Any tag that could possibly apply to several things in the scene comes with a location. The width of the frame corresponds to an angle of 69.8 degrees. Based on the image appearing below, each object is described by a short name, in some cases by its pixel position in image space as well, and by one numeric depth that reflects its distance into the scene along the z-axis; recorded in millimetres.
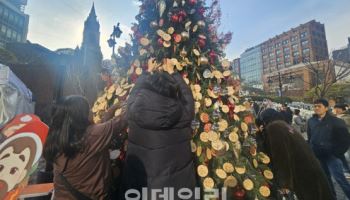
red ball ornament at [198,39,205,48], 2964
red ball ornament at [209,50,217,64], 2963
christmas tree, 2436
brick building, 77875
